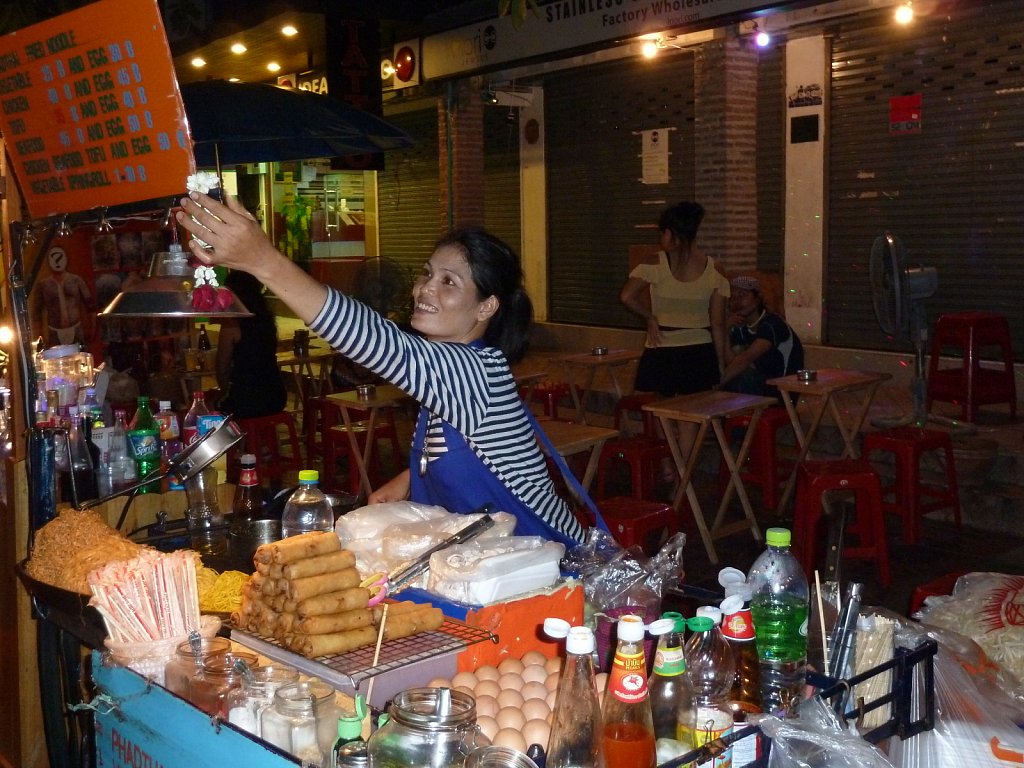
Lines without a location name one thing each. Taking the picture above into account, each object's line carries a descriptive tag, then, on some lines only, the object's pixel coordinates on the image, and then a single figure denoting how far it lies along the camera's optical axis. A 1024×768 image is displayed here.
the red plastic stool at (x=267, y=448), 7.59
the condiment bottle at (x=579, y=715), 1.88
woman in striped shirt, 3.02
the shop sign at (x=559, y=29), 10.20
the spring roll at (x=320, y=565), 2.34
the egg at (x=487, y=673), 2.29
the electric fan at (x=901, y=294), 7.20
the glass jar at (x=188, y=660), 2.29
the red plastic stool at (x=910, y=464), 6.59
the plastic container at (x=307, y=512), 3.32
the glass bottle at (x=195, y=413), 4.89
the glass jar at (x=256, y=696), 2.11
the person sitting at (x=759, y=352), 7.93
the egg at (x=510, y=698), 2.19
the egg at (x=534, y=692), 2.23
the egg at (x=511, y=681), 2.25
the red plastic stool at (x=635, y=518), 5.35
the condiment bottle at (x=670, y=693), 2.00
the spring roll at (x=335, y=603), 2.29
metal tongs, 2.61
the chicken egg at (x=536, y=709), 2.16
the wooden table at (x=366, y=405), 7.50
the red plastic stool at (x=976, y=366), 8.41
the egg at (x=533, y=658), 2.40
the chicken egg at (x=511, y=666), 2.34
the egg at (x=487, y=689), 2.22
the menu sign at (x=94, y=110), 2.57
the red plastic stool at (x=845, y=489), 6.00
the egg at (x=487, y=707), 2.16
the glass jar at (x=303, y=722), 2.02
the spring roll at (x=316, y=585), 2.31
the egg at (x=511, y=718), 2.12
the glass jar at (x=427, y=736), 1.81
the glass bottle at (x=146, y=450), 4.48
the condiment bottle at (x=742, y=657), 2.16
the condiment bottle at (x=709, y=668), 2.05
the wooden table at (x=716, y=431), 6.52
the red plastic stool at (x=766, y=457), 7.56
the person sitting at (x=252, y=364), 7.51
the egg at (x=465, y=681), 2.28
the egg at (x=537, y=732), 2.08
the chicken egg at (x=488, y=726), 2.11
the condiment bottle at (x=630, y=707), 1.83
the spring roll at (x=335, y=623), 2.27
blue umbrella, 5.88
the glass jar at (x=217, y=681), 2.20
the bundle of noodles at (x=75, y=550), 2.83
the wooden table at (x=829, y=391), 7.09
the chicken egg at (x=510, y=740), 2.05
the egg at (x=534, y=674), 2.30
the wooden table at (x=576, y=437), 6.04
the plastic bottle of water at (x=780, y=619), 2.21
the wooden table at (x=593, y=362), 9.00
